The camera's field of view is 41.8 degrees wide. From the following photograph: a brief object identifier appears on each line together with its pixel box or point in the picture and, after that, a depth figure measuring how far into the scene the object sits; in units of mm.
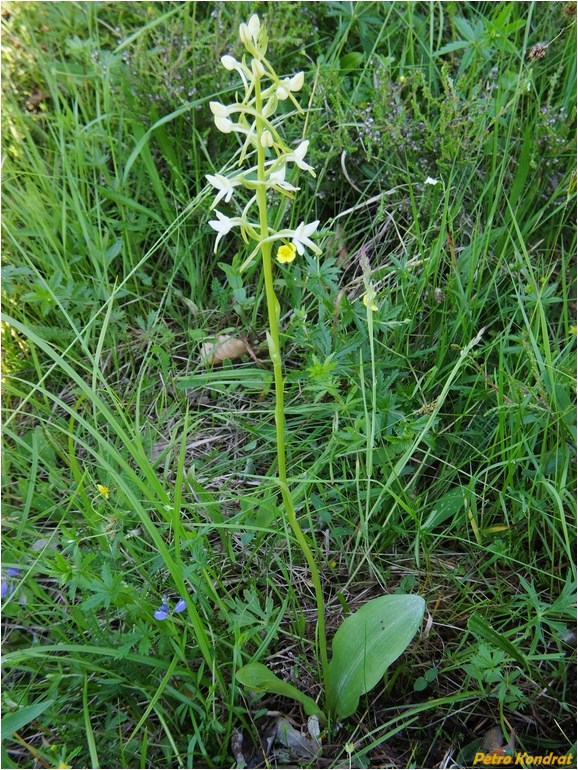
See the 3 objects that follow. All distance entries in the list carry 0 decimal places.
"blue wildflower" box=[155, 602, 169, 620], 441
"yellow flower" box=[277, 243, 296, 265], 430
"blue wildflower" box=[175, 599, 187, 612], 444
